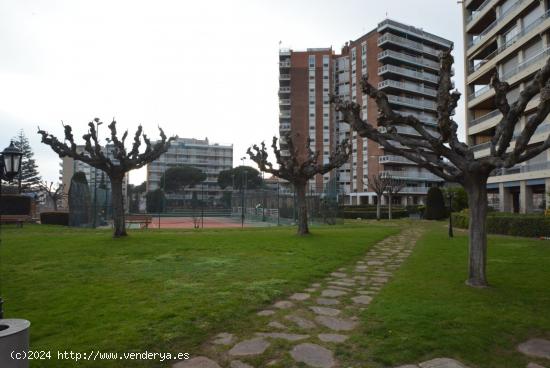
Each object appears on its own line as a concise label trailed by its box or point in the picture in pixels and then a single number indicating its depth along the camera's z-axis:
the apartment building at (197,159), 116.19
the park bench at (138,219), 26.30
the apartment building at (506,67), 30.14
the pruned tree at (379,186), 36.25
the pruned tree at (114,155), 16.19
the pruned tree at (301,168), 17.19
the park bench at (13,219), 25.11
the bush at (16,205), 27.28
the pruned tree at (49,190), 45.53
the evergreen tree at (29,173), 59.91
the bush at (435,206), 37.50
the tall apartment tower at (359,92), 67.56
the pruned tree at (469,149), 6.47
